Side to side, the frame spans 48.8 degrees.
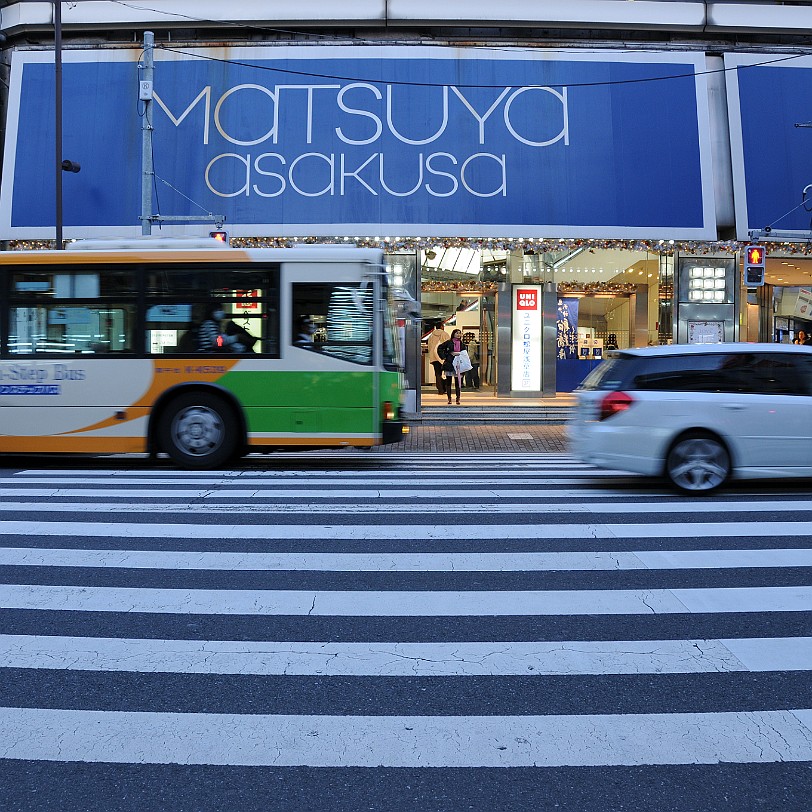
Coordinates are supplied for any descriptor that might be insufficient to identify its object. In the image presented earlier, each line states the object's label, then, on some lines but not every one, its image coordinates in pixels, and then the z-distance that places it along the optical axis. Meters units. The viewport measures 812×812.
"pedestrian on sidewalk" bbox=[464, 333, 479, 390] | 26.83
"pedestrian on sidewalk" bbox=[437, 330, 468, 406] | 23.44
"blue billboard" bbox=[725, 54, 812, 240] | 21.88
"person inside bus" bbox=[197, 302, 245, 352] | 12.65
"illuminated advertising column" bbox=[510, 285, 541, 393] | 25.06
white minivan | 9.82
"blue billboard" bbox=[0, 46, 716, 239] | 21.53
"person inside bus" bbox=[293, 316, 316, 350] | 12.66
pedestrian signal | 19.38
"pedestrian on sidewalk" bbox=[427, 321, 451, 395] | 25.47
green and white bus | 12.62
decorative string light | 21.66
